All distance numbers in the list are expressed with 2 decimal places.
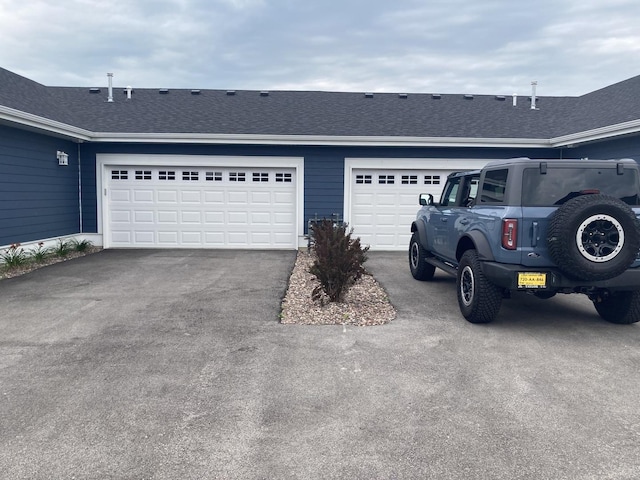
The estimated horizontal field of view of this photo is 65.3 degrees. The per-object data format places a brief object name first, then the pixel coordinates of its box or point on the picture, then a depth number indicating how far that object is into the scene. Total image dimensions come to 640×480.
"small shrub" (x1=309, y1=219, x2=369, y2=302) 7.06
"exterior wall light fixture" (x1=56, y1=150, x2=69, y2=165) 12.61
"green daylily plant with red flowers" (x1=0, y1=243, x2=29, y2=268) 10.22
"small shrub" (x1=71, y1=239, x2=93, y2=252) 13.03
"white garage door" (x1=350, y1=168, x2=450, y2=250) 14.00
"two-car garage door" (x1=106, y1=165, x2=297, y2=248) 13.83
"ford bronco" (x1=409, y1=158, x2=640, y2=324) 5.43
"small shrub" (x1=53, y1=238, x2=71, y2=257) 12.07
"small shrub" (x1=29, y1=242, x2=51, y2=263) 11.15
